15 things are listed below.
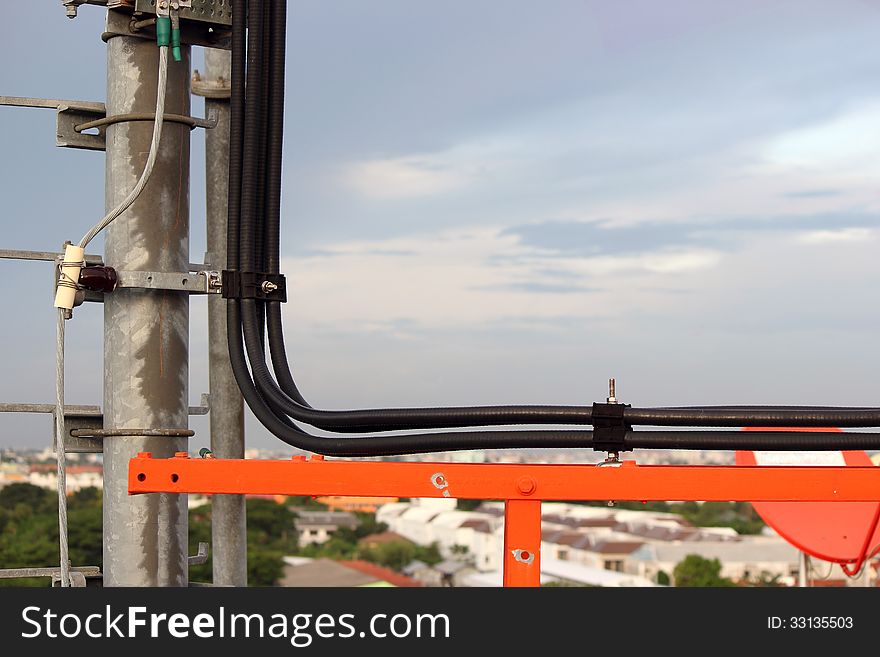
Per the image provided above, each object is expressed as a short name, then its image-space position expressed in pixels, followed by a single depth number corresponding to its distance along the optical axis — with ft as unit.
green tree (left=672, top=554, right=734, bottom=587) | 264.11
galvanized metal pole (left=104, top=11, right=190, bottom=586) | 13.58
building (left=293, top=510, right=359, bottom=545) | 314.76
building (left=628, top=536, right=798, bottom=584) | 267.41
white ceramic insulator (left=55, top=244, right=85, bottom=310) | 13.11
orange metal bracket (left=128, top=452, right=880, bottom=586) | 11.32
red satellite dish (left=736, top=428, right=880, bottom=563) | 15.74
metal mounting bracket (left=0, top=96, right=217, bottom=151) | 14.08
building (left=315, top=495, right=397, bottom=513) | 361.51
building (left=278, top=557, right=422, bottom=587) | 254.27
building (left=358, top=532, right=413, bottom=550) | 321.52
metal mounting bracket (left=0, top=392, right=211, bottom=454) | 14.02
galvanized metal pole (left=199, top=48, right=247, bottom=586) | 14.61
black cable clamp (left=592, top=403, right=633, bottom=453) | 11.93
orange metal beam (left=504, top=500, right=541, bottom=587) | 11.34
